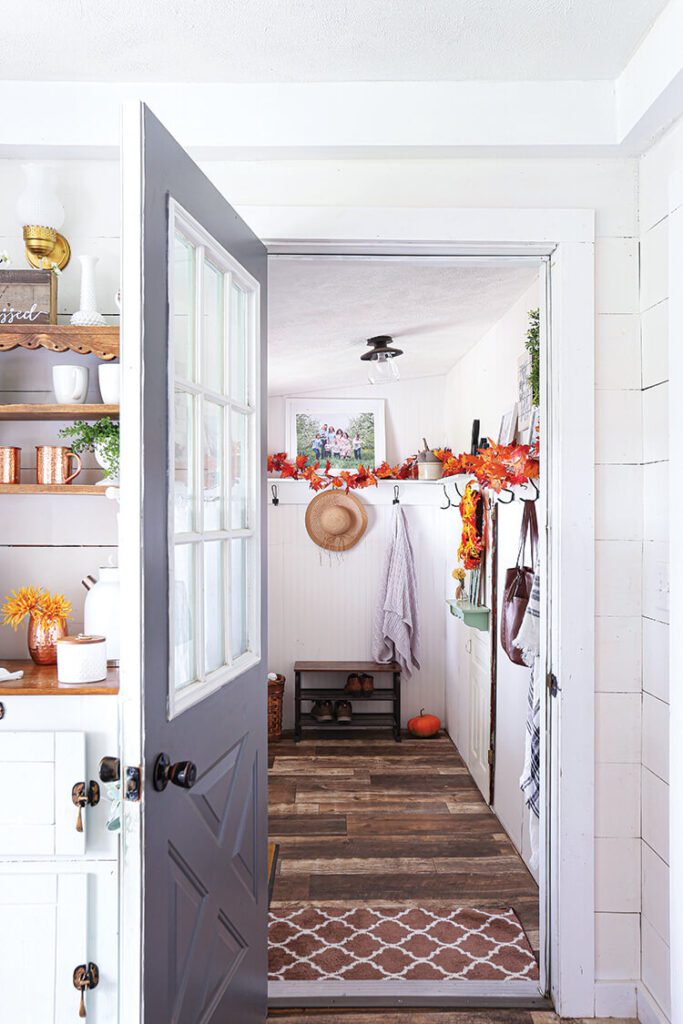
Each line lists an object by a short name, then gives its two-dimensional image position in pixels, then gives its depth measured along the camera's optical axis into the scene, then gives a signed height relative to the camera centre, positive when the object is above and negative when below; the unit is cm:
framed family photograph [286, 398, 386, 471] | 548 +53
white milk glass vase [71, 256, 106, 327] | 193 +52
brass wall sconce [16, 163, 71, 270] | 198 +76
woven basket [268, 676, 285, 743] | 496 -136
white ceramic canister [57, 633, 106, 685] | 170 -36
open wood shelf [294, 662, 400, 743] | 504 -132
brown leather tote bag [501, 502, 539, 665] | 281 -35
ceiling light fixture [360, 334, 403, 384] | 420 +83
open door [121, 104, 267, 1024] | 134 -19
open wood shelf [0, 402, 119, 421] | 184 +23
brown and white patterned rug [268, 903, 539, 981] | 232 -146
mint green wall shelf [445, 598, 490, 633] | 379 -57
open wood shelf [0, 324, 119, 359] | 187 +41
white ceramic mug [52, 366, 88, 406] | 188 +30
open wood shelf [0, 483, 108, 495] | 185 +3
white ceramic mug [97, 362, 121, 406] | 189 +30
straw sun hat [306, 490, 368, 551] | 526 -12
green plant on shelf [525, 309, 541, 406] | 260 +55
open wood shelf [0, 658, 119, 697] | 165 -41
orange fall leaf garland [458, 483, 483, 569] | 406 -17
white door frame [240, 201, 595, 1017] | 207 +20
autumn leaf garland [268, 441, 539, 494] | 263 +18
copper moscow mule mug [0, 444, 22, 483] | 191 +10
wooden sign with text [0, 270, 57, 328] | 193 +54
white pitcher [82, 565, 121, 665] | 189 -28
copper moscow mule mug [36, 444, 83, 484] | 192 +10
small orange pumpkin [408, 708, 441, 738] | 503 -149
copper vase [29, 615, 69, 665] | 192 -35
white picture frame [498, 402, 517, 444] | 326 +34
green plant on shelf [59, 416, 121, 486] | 191 +16
